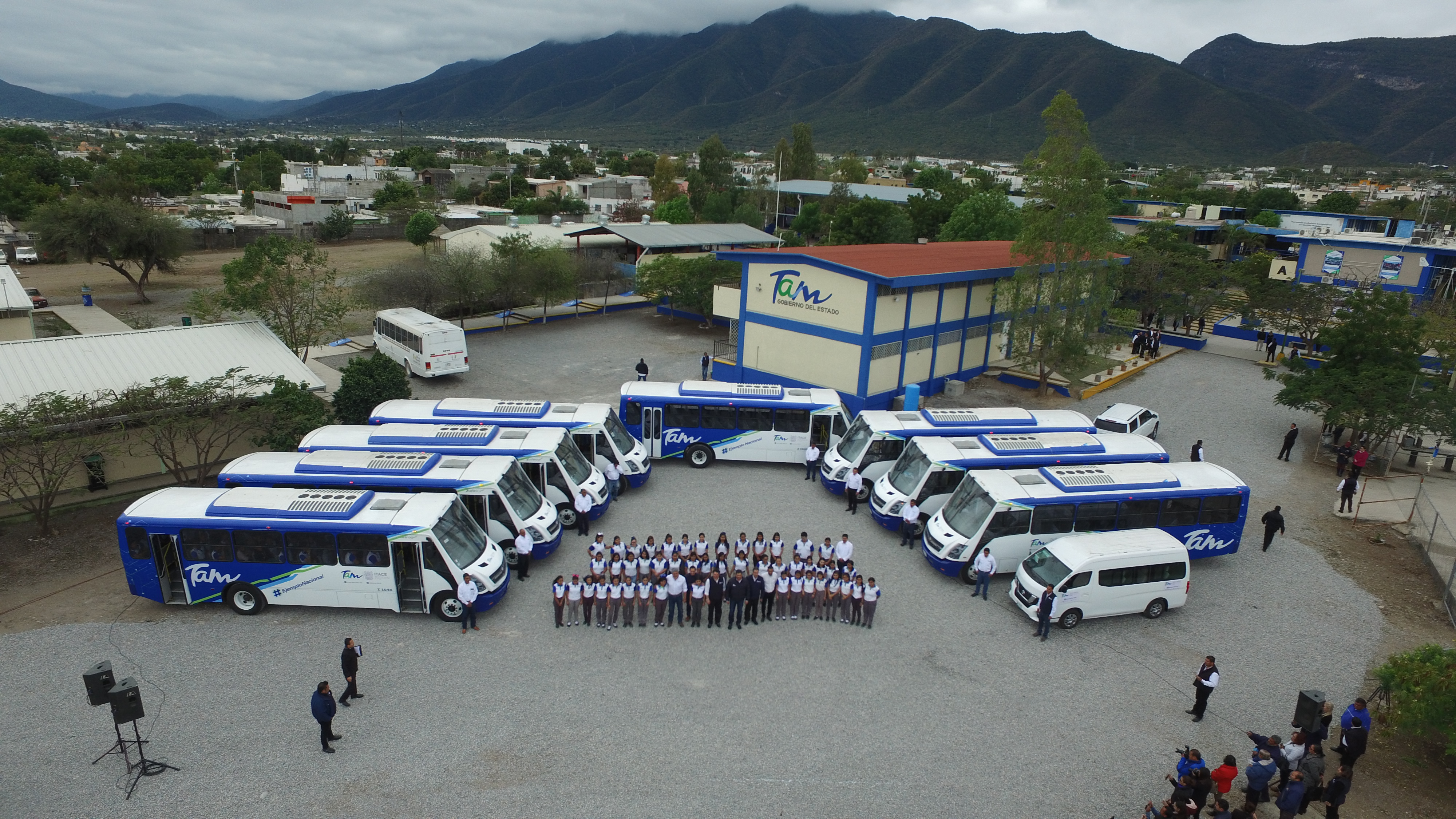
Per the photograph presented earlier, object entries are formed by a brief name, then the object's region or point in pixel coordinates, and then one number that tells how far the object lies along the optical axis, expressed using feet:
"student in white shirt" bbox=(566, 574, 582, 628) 42.39
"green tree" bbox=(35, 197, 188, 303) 124.36
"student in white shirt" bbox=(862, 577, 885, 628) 43.47
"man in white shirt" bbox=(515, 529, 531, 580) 47.24
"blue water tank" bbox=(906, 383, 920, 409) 81.97
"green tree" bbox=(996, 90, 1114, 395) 84.28
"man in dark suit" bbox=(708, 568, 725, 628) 42.70
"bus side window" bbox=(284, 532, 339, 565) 42.04
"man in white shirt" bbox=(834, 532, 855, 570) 48.11
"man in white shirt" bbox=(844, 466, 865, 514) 58.54
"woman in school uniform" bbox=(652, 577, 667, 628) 43.50
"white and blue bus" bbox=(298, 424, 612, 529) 54.49
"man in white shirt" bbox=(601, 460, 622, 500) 59.98
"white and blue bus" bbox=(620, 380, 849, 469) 66.39
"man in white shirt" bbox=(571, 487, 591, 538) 54.24
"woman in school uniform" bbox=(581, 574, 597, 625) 42.70
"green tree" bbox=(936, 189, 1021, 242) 152.46
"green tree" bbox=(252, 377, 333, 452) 59.11
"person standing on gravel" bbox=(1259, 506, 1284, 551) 55.11
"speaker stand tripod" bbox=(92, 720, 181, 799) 31.58
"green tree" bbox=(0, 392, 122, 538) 48.49
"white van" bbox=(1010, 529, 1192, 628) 43.86
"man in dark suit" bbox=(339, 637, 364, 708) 35.32
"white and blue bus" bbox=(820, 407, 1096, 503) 60.85
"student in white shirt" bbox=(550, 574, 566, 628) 42.37
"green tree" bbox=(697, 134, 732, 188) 234.38
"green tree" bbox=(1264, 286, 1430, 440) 67.00
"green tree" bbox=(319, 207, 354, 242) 209.26
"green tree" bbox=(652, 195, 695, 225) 210.38
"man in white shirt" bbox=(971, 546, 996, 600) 46.68
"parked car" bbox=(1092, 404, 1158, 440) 76.43
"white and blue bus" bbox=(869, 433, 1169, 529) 55.11
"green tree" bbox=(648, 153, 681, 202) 267.59
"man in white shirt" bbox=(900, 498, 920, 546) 53.83
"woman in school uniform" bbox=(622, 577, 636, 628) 43.04
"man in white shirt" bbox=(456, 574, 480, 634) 41.39
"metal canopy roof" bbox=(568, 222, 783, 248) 149.89
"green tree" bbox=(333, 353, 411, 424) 68.64
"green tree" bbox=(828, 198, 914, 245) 164.96
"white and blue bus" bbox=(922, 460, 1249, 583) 48.73
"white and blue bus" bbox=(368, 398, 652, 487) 60.70
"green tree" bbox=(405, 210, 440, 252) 187.42
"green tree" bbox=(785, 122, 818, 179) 261.85
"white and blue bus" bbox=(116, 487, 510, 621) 41.88
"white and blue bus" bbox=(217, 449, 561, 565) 48.24
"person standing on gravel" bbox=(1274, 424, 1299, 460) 73.36
